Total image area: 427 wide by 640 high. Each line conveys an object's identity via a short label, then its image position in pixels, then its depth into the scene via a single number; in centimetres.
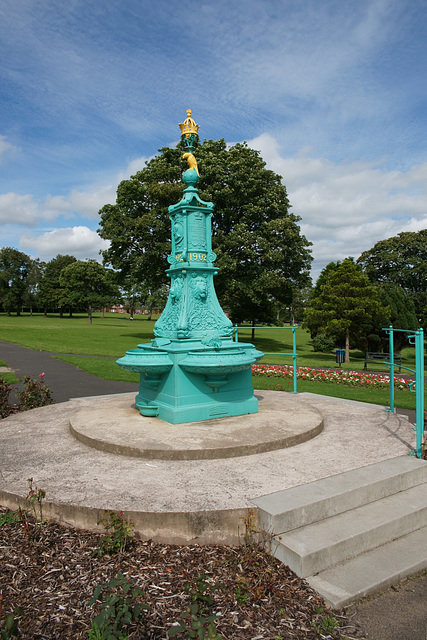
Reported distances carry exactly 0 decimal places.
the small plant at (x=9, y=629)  216
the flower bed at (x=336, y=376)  1272
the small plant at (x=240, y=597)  283
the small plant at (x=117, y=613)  240
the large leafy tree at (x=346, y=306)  2278
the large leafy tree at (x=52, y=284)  6739
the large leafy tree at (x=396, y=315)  2633
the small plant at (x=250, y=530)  337
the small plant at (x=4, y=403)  763
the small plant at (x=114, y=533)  326
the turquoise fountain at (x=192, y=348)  626
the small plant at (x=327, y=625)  269
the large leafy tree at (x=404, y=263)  4019
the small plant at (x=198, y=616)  228
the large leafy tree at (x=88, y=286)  5988
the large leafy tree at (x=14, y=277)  6831
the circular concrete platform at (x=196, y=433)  501
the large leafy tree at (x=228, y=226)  2362
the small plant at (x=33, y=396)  827
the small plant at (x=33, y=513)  345
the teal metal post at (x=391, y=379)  650
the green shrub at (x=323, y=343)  2653
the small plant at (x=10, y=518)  372
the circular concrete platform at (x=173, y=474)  351
